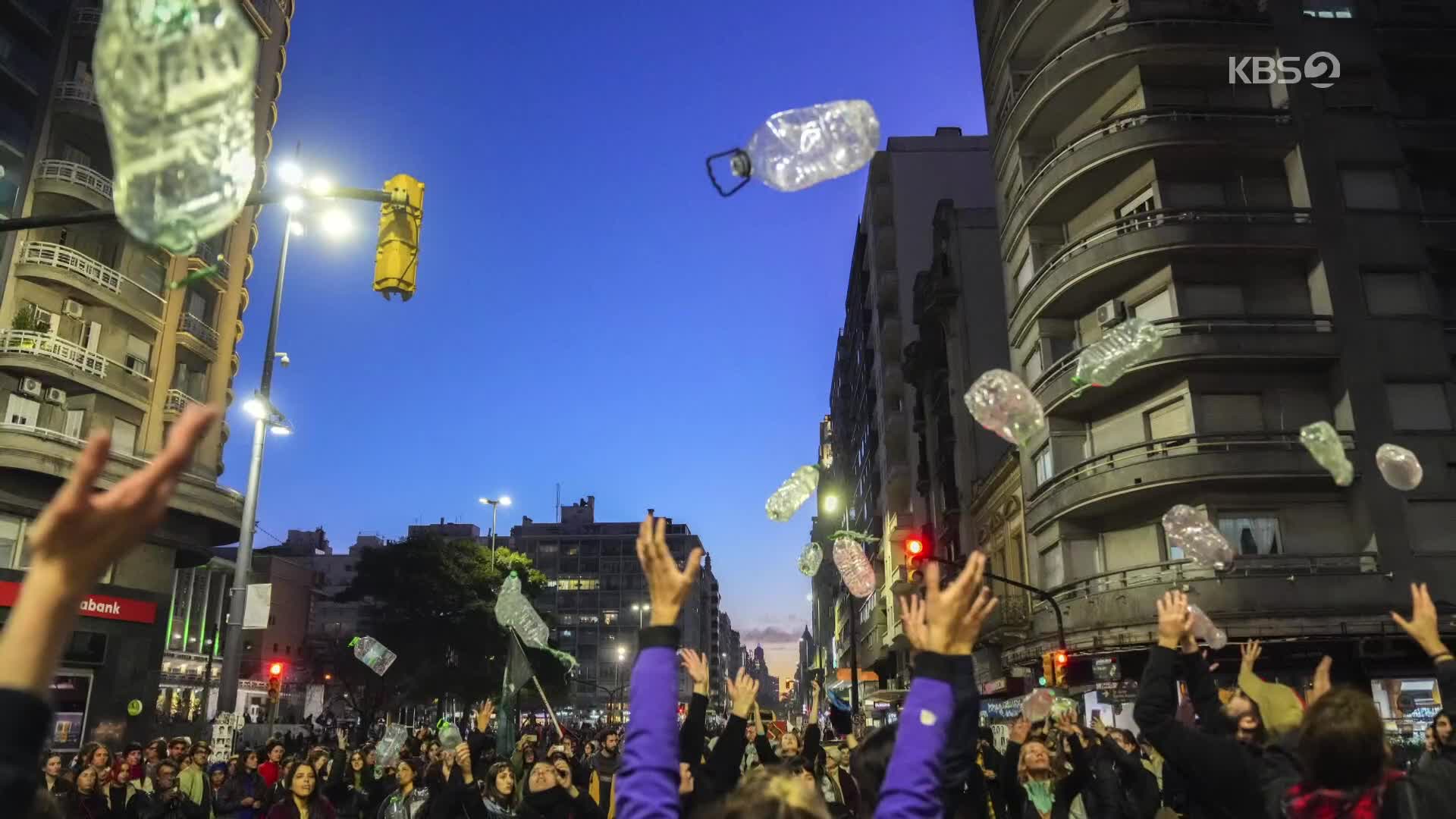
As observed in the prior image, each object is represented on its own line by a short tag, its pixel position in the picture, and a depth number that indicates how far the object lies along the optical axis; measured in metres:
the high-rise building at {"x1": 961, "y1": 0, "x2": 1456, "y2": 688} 23.17
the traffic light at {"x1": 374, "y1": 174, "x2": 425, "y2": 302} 8.68
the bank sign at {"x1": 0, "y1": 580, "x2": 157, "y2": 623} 26.30
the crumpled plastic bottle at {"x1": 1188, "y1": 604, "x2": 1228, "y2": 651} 9.27
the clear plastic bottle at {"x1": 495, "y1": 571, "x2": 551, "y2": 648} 17.69
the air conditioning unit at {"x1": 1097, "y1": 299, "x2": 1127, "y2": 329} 27.09
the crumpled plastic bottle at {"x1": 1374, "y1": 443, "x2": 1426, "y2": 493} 10.69
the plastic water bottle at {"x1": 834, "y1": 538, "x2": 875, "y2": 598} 17.50
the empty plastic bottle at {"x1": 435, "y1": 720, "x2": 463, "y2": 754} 12.95
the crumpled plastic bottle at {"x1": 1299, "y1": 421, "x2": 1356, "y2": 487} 10.77
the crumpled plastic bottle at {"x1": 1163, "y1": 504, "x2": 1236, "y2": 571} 10.68
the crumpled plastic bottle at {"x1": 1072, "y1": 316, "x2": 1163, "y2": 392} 10.62
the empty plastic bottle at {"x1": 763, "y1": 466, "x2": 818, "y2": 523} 12.51
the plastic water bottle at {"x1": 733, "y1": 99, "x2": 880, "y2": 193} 6.46
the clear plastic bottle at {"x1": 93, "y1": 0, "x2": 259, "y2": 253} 3.34
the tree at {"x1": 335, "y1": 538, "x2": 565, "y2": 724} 46.09
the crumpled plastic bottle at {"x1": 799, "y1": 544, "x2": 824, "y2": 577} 17.72
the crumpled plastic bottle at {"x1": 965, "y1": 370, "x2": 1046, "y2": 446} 8.51
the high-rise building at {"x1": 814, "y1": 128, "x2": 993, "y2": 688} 50.66
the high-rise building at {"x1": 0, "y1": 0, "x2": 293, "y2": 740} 25.67
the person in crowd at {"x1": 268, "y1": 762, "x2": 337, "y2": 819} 8.94
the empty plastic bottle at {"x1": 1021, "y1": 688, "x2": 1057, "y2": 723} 12.03
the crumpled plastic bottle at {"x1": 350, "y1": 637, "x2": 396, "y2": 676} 16.70
